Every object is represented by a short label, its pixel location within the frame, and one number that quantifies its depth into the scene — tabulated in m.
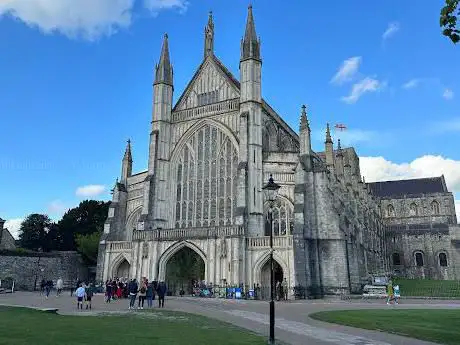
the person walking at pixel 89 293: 22.42
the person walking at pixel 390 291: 28.10
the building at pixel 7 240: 51.97
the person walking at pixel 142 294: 22.36
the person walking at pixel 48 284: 30.55
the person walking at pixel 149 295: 23.72
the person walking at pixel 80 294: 22.28
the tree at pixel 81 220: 60.38
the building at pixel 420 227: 69.50
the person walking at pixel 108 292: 26.66
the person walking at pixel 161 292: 23.69
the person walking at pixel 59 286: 32.28
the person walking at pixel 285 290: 32.44
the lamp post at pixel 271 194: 13.60
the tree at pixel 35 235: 64.25
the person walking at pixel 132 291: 22.16
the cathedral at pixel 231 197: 34.84
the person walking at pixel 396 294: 29.00
